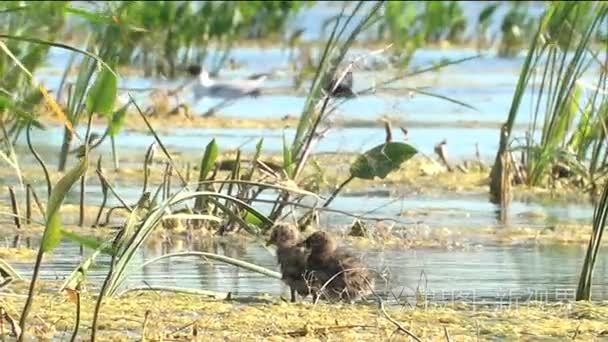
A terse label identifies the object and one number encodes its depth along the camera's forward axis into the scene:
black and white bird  32.94
